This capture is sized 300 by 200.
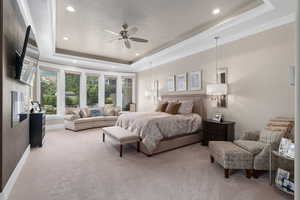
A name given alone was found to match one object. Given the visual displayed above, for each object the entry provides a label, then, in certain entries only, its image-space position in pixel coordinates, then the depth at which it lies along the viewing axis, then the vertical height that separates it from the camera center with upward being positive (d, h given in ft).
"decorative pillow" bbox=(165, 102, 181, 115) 14.90 -0.79
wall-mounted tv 7.76 +2.28
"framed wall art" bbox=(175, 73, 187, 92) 17.26 +2.18
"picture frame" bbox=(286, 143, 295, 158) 6.19 -2.16
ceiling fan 12.14 +5.60
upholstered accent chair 7.46 -2.33
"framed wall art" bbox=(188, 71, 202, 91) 15.54 +2.12
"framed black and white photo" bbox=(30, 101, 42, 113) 13.30 -0.84
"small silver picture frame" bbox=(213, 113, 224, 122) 12.75 -1.50
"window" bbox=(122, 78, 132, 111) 27.12 +1.36
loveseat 18.60 -2.30
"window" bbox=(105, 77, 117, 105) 25.39 +1.78
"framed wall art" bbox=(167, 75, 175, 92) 18.85 +2.17
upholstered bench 10.60 -2.64
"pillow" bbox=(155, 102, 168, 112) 16.40 -0.75
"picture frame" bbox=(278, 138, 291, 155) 6.48 -2.05
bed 10.89 -2.27
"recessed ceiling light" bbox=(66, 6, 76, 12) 9.88 +6.22
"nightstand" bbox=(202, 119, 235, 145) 11.57 -2.49
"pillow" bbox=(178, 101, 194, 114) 15.06 -0.70
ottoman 7.59 -3.06
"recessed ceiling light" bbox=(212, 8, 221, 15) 10.17 +6.22
